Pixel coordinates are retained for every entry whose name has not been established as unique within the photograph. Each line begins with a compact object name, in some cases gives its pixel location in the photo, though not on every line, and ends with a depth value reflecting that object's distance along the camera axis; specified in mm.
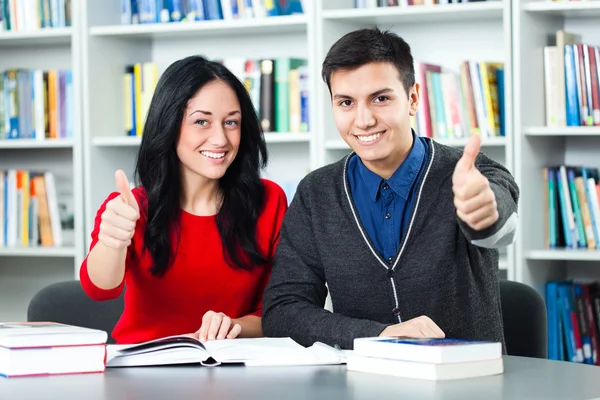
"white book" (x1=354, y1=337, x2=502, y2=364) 1878
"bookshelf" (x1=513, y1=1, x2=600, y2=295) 3170
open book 1996
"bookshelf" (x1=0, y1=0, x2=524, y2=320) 3349
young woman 2473
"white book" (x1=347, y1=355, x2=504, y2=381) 1877
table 1803
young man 2299
